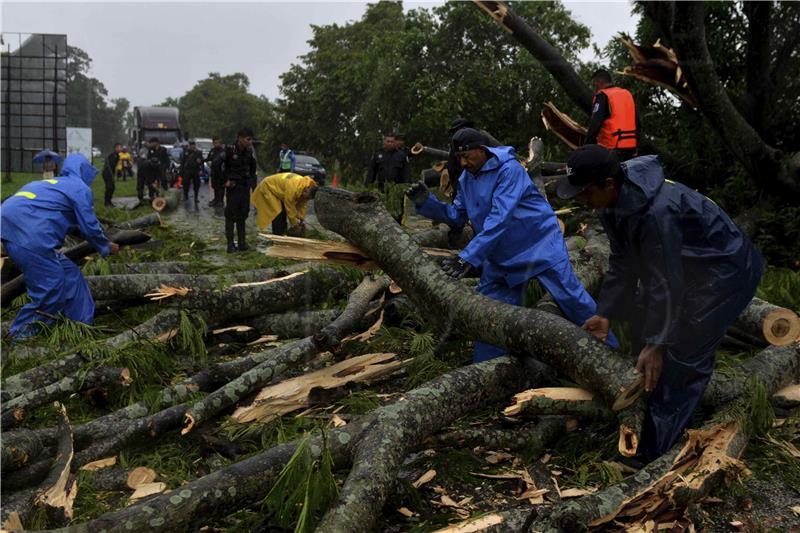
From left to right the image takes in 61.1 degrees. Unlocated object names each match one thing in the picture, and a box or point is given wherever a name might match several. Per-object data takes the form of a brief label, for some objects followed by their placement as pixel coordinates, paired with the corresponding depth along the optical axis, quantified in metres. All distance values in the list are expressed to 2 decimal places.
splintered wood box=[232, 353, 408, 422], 3.90
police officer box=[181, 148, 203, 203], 16.56
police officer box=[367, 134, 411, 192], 11.66
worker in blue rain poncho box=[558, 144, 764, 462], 3.08
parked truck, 30.64
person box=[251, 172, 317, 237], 8.99
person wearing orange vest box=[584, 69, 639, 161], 5.95
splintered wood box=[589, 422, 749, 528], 2.78
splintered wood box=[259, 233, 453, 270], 4.74
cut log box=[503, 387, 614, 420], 3.31
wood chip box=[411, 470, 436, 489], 3.23
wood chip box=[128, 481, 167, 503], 3.24
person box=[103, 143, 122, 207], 15.88
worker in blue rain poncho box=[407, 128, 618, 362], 4.29
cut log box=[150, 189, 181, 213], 14.15
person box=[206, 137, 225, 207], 14.23
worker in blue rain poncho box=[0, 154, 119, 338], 5.53
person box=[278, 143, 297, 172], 15.88
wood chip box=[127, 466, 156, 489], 3.38
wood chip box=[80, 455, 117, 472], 3.51
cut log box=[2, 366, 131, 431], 3.90
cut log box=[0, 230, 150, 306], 6.22
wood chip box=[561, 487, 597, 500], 3.15
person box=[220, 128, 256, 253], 9.60
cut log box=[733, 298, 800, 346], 3.87
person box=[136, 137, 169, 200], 16.75
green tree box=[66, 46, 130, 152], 90.88
